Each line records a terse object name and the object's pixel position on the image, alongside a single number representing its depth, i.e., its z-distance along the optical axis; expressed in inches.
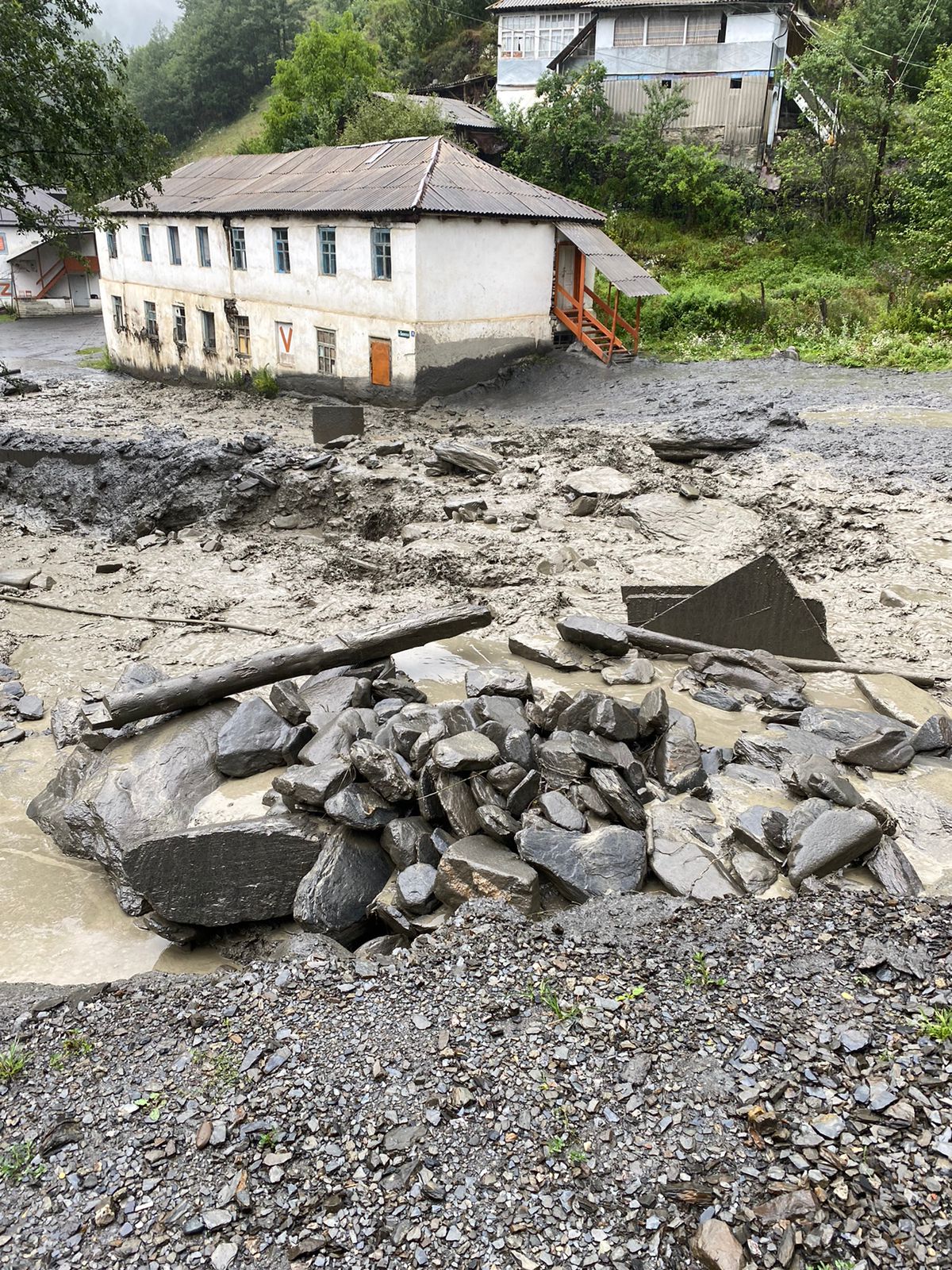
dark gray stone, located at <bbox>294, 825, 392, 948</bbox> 228.5
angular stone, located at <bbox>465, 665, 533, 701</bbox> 289.3
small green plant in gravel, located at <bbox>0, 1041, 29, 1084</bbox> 175.3
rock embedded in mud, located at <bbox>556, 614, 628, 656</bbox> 350.0
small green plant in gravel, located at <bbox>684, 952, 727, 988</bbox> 167.8
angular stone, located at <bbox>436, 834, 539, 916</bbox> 207.5
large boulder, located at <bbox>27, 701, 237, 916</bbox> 270.2
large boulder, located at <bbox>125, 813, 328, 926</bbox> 242.1
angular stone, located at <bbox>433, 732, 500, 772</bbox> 233.0
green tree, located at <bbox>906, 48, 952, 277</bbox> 936.9
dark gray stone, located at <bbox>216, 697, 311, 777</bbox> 284.8
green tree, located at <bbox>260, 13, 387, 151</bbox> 1408.7
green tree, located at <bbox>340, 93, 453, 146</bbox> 1268.5
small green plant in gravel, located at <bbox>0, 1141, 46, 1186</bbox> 151.7
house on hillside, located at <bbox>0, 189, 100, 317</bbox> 1882.4
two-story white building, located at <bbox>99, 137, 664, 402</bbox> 830.5
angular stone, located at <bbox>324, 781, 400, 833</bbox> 238.4
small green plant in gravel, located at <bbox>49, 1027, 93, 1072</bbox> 178.1
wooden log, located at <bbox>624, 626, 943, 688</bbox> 341.1
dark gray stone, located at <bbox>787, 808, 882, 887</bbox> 205.9
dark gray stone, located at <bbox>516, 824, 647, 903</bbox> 210.7
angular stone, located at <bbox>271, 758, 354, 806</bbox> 244.2
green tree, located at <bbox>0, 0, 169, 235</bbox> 584.7
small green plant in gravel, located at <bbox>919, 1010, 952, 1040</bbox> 146.2
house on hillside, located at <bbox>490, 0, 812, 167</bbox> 1233.4
